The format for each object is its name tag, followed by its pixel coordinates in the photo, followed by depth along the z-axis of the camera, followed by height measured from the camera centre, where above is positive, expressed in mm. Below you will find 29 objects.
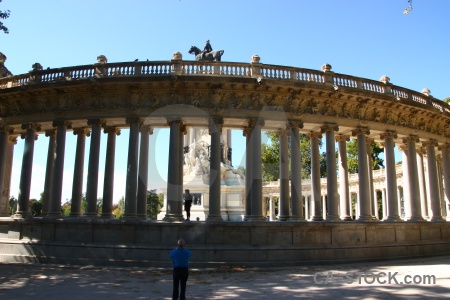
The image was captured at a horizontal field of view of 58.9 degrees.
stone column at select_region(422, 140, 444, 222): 31062 +2919
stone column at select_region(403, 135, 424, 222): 29172 +2912
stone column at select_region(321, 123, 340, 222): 25859 +3318
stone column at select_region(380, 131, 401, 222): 27828 +3044
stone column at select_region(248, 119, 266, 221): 24328 +2910
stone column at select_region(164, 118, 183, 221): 23875 +2653
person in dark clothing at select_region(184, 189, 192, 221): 25530 +1167
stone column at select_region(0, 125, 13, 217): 28125 +5010
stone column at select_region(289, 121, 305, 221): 25141 +2925
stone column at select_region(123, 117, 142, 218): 24344 +3057
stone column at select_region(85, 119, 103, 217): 25188 +3227
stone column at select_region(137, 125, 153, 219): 25094 +2843
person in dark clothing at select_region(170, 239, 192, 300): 12492 -1491
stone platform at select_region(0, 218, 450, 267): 22906 -1318
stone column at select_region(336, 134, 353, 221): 28547 +2371
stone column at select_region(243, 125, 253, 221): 25453 +3085
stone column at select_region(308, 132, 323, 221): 26773 +2508
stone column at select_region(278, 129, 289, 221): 25828 +2482
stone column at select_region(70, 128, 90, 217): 25656 +2336
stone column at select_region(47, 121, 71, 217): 25453 +3193
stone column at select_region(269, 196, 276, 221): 48694 +1408
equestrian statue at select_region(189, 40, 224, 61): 28097 +11761
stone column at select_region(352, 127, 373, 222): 26641 +2869
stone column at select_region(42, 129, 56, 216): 27109 +3117
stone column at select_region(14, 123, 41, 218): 26469 +3621
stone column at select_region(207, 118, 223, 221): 24000 +2977
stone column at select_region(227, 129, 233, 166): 38709 +7116
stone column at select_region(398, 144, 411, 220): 29808 +3307
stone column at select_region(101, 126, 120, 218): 25219 +3012
